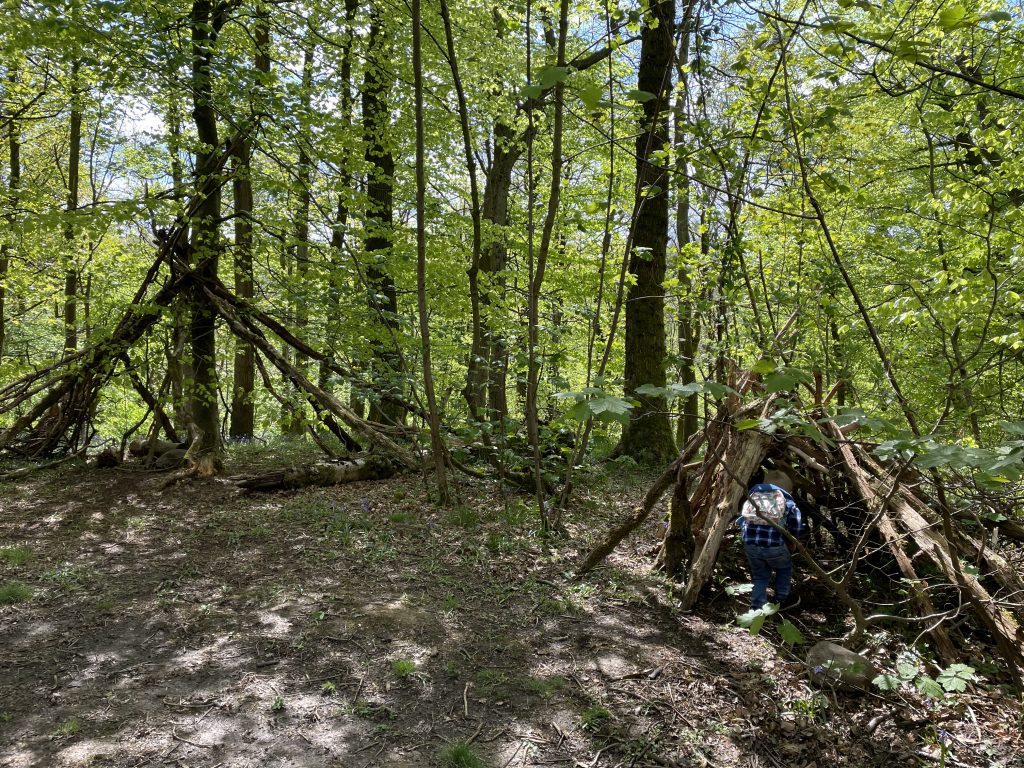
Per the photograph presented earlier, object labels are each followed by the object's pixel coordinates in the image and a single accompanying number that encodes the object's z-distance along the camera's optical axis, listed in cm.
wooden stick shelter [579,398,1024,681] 361
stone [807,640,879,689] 346
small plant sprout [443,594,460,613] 461
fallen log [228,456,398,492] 793
